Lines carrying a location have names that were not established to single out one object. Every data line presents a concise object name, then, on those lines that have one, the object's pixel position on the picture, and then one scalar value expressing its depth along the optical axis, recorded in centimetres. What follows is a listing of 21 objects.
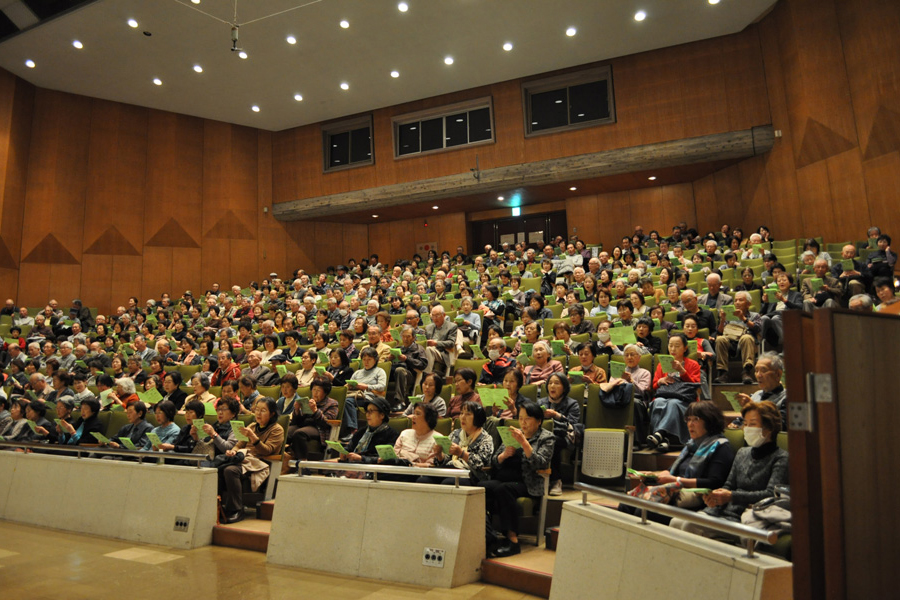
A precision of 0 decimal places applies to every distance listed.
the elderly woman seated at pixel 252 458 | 391
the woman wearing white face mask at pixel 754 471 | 229
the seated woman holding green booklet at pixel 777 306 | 427
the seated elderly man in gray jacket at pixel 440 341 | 536
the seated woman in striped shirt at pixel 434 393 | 385
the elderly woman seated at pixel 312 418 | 416
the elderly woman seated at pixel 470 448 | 321
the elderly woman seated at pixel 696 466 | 249
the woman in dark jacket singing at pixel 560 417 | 329
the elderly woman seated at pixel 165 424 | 443
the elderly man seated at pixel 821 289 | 488
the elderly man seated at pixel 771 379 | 291
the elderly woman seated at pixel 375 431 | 368
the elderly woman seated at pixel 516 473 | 305
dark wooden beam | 948
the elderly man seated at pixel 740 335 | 457
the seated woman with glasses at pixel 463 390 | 389
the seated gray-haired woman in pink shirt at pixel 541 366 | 427
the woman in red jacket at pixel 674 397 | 354
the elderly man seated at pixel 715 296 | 549
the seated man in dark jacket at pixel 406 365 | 499
